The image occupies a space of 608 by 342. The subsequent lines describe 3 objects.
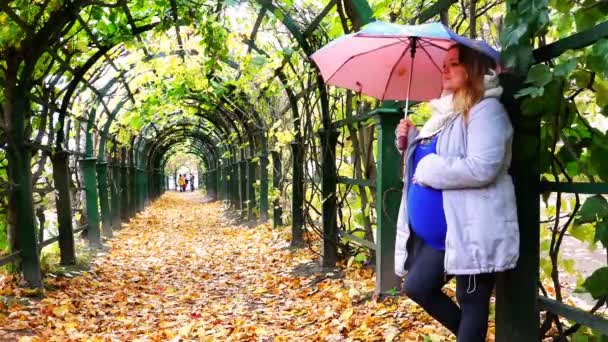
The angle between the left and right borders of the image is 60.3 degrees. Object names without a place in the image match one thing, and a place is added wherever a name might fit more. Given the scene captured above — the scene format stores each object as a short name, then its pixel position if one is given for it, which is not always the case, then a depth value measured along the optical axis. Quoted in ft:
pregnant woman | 6.54
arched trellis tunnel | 7.34
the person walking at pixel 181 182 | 147.35
